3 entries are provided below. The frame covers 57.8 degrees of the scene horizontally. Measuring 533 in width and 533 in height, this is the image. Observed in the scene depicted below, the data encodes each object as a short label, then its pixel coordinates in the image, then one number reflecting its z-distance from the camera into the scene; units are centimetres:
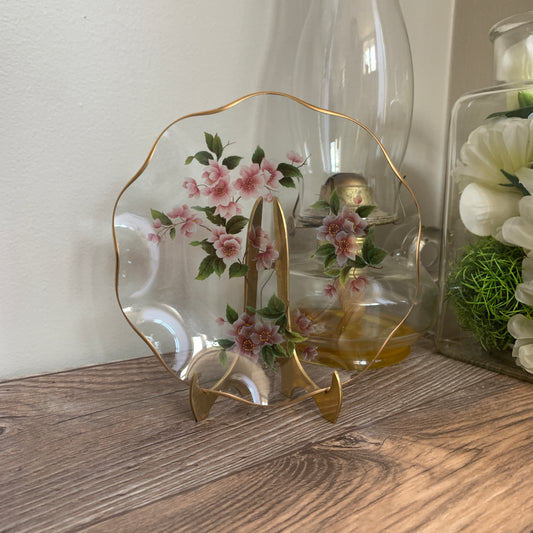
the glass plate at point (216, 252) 43
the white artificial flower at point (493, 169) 51
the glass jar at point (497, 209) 51
